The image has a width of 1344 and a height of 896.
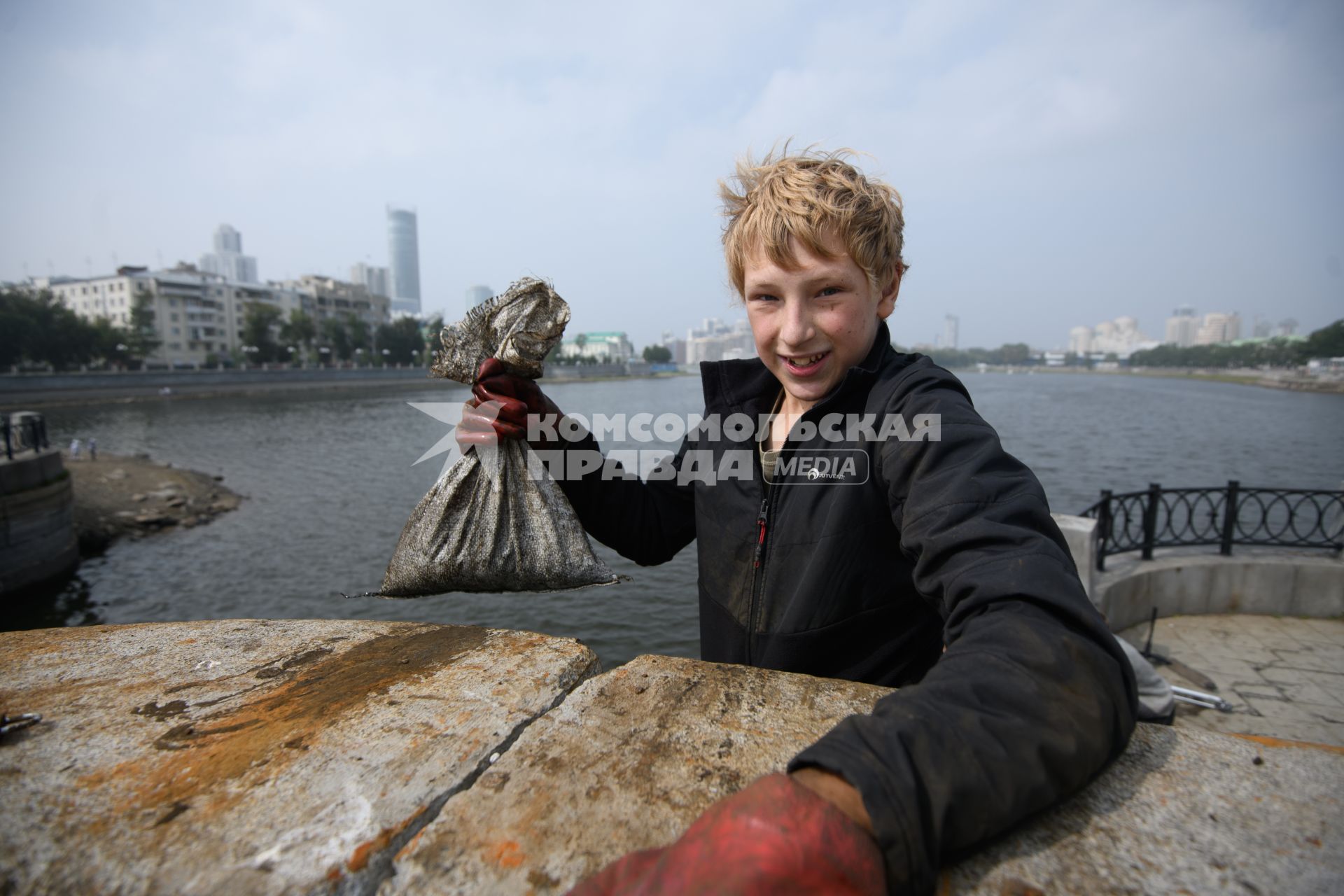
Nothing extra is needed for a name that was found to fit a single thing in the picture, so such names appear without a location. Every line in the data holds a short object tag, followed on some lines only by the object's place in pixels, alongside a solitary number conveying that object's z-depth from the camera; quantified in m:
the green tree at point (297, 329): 70.94
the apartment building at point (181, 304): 75.00
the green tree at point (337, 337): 77.62
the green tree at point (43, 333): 49.53
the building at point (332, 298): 91.44
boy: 0.81
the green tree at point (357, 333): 78.12
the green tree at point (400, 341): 80.81
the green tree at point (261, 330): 69.31
